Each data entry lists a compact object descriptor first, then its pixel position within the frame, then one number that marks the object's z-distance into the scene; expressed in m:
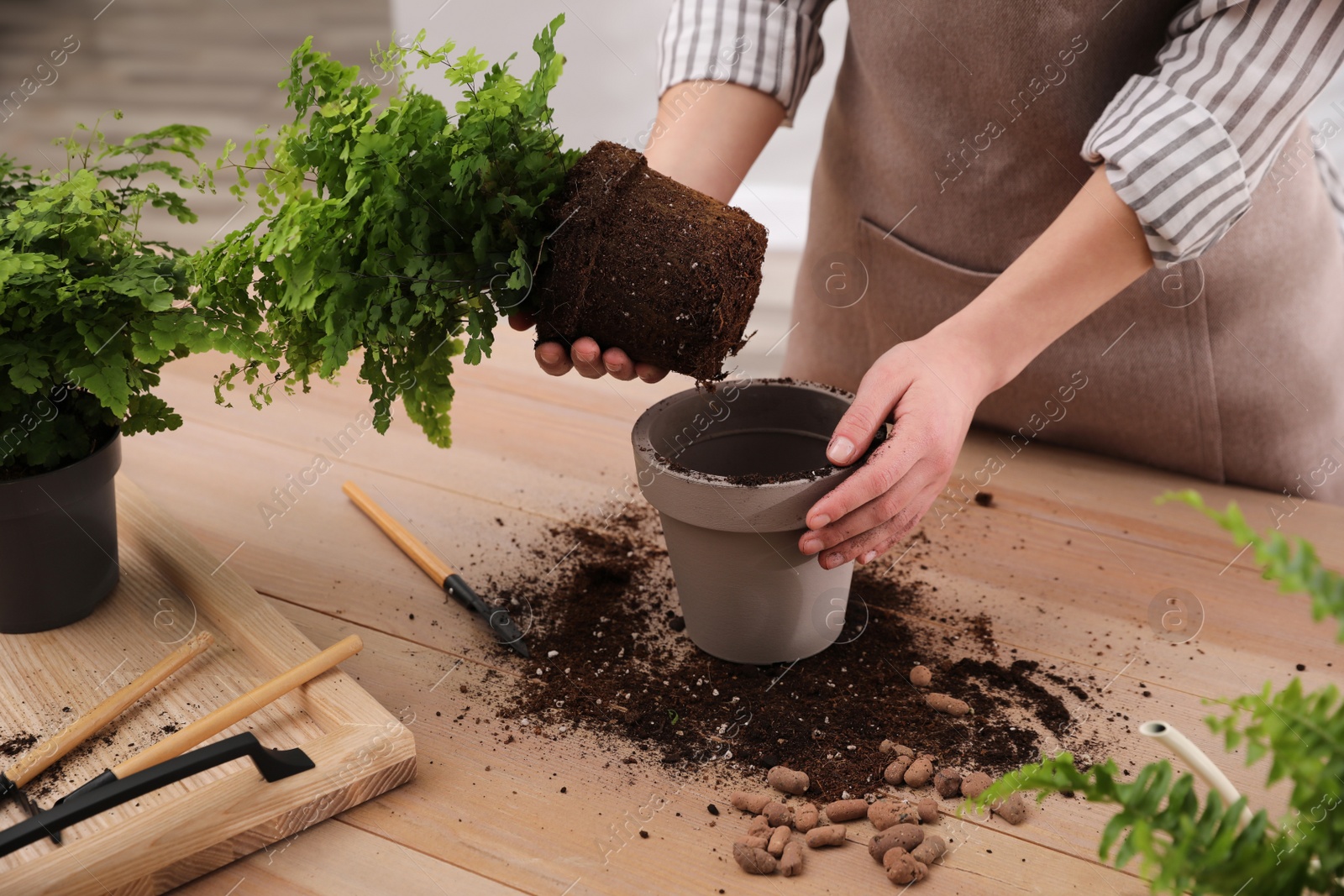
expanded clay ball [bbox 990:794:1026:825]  0.95
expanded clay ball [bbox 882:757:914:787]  1.01
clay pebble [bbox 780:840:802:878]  0.90
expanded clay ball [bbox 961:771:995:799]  0.99
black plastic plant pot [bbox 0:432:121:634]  1.12
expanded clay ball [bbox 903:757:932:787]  1.00
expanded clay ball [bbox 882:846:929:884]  0.89
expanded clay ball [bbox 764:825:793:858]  0.92
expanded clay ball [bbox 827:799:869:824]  0.97
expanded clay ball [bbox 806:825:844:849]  0.93
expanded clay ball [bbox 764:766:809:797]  1.00
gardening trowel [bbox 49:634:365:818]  0.97
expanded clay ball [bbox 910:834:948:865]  0.91
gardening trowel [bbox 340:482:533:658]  1.22
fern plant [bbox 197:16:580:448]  1.00
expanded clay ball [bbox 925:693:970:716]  1.10
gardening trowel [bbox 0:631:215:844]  0.99
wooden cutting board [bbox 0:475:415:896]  0.88
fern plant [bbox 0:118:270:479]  1.03
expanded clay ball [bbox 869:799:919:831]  0.95
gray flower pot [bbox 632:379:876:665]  1.06
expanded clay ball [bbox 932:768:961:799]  0.99
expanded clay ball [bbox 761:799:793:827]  0.96
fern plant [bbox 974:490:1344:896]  0.52
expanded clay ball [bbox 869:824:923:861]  0.92
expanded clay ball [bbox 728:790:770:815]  0.97
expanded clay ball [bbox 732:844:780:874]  0.90
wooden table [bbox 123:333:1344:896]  0.92
